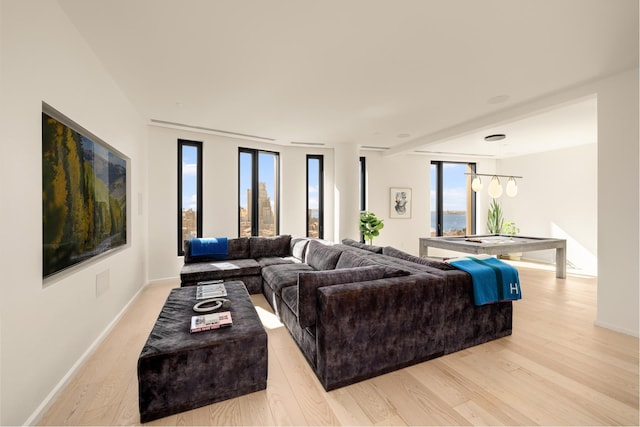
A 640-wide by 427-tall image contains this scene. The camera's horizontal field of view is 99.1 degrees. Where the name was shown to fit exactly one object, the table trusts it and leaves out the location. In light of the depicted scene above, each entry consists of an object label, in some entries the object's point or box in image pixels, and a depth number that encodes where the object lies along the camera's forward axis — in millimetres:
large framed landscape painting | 1812
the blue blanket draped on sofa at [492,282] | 2500
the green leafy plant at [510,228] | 6898
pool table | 4496
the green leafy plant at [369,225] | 6152
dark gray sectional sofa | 1981
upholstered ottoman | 1672
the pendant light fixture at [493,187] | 4699
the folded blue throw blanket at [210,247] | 4492
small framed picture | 7141
